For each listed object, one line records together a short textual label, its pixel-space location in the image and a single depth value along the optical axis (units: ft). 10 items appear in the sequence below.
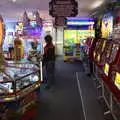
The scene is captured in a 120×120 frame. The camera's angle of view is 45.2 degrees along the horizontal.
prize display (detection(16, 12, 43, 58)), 16.73
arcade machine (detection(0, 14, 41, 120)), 7.40
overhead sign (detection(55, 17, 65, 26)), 14.96
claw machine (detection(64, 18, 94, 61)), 26.64
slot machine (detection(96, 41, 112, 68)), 9.82
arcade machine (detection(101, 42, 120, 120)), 7.06
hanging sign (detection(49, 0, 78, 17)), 10.28
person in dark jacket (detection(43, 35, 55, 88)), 13.78
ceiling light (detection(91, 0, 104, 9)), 14.07
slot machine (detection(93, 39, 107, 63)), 11.79
